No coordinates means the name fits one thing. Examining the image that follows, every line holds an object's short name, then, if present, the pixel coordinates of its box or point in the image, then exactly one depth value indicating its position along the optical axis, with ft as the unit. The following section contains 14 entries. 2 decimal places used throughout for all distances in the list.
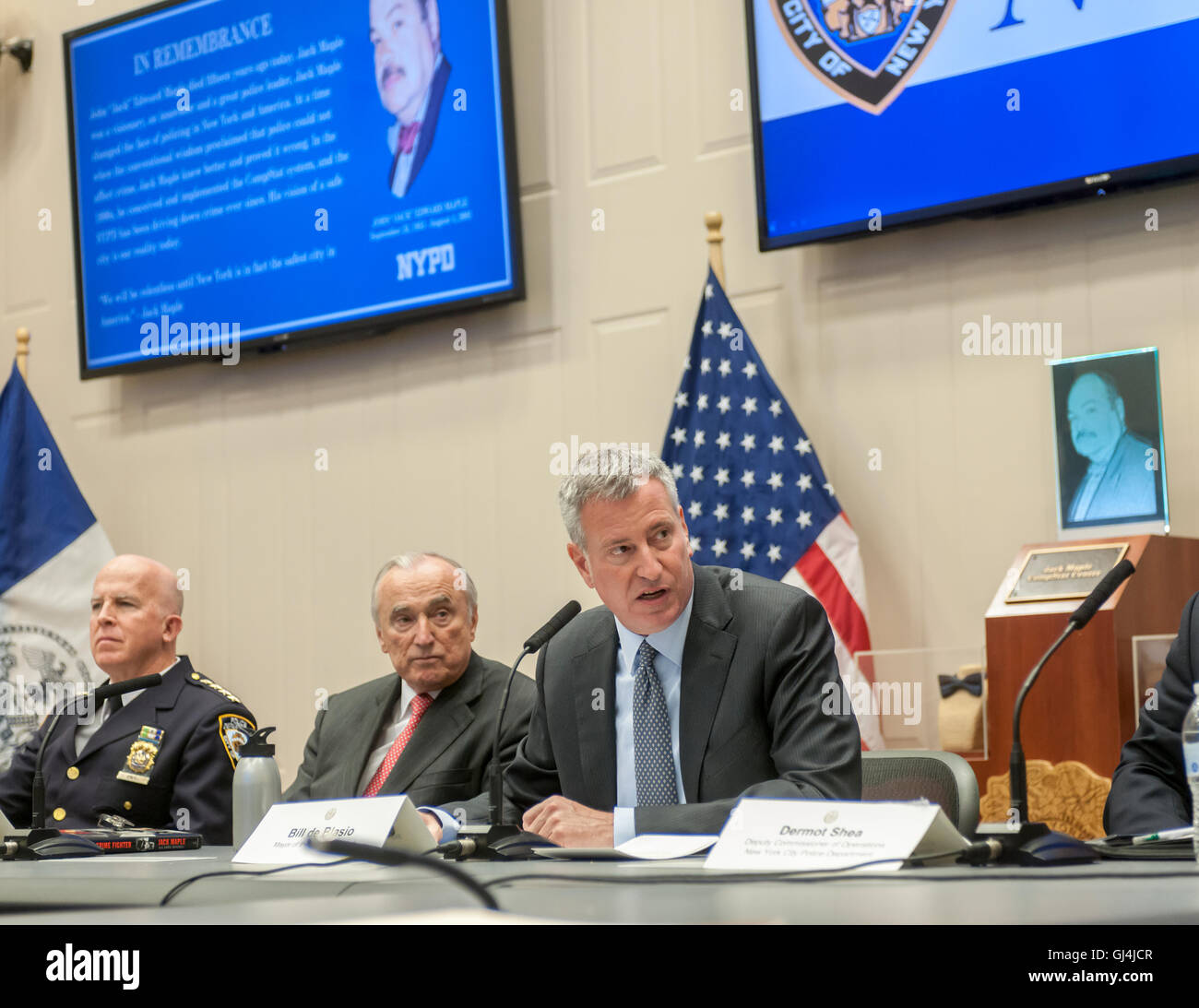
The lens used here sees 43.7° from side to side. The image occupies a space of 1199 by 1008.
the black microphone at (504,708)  7.22
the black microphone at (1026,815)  5.13
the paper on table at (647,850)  6.08
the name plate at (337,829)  6.14
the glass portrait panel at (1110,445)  11.64
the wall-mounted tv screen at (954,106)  11.81
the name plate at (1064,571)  10.77
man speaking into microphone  8.13
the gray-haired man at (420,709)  11.05
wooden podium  10.37
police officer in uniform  11.18
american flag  13.05
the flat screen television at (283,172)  15.84
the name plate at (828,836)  4.90
